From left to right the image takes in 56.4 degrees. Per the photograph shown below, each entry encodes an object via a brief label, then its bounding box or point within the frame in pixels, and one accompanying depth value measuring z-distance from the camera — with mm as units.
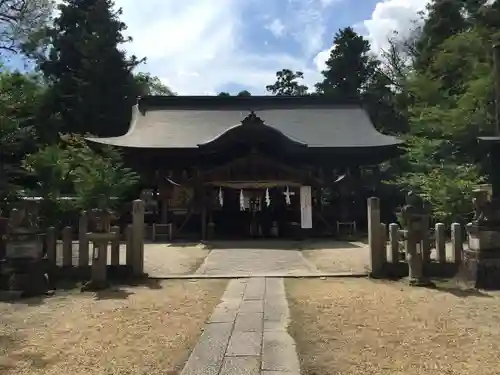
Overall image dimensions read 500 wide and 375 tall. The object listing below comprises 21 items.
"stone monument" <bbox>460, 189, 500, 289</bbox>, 7191
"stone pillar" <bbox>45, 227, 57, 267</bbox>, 7883
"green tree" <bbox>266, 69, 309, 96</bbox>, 57875
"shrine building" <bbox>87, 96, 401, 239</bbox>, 16641
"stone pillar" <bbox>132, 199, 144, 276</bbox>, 8164
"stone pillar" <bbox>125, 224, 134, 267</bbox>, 8141
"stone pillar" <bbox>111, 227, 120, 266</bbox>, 7859
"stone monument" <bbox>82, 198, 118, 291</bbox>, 7582
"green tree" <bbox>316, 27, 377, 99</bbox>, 41469
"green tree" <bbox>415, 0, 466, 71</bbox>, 26062
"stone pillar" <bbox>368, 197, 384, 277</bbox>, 8227
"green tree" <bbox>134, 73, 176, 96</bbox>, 42344
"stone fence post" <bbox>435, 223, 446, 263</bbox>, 7953
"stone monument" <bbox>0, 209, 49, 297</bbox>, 7105
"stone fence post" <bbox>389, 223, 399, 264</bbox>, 8102
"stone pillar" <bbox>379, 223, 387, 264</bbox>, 8203
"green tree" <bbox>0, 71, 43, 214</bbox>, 12938
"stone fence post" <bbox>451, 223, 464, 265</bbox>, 7914
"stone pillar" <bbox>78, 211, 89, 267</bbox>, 7758
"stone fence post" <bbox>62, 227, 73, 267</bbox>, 7922
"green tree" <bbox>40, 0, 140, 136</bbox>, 28625
